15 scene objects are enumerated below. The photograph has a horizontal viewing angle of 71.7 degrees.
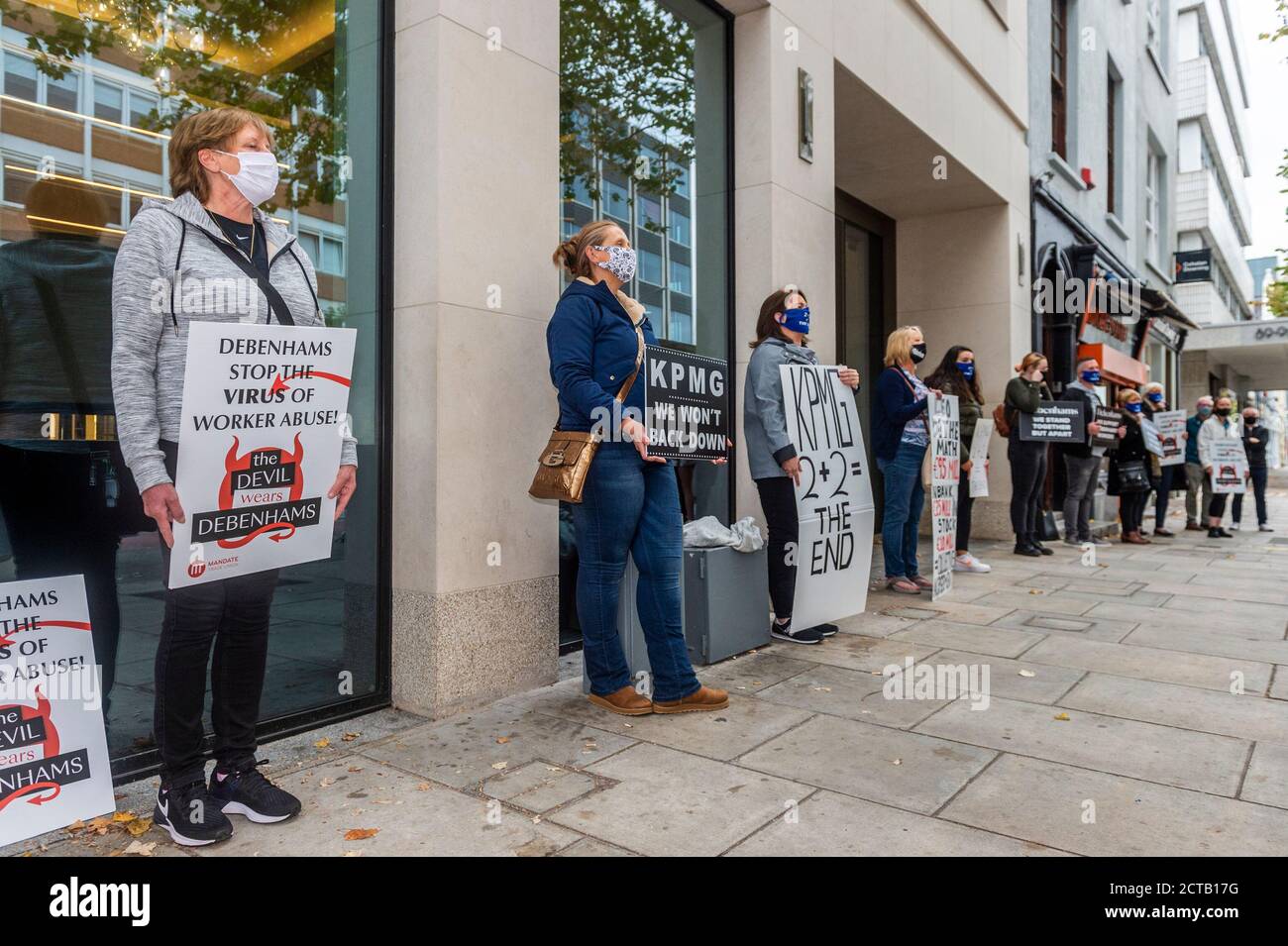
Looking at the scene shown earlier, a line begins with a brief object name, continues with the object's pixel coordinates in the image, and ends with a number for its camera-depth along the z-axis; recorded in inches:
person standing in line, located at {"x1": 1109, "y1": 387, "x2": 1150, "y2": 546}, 438.6
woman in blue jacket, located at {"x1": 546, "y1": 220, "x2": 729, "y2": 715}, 146.8
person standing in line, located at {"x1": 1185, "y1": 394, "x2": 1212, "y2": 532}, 503.5
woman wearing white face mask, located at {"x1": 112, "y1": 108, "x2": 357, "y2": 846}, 99.6
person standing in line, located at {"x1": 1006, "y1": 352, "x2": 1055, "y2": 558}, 355.6
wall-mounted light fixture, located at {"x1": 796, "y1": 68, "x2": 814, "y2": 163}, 266.8
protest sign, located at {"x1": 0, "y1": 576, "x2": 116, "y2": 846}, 104.1
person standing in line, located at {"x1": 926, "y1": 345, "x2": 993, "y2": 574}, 307.1
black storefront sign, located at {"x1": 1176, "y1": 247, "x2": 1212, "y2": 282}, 903.1
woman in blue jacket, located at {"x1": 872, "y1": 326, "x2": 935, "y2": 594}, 265.1
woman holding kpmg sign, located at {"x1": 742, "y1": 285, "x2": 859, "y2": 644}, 202.2
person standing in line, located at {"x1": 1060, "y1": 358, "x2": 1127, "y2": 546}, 392.5
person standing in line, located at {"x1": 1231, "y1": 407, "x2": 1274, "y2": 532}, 520.7
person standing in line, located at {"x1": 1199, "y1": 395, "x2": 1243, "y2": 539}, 485.1
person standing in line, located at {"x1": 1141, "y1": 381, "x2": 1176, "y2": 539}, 480.4
